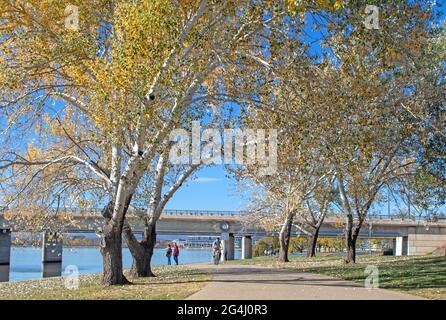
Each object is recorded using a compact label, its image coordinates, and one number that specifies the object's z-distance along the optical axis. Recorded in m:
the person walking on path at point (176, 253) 38.55
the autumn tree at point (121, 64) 15.15
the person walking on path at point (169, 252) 40.37
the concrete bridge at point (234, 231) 65.62
